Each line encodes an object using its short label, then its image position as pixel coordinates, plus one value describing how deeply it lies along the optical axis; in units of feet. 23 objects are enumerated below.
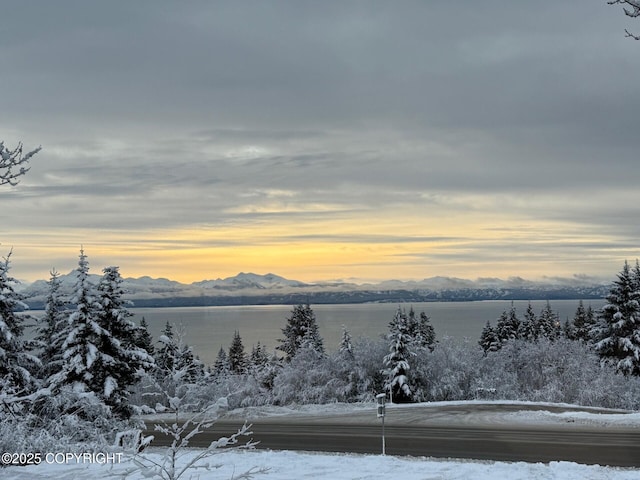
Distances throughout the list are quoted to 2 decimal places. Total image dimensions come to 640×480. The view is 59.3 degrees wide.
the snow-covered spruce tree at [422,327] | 229.31
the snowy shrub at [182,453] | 21.54
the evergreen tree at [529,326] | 217.56
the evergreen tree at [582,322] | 230.68
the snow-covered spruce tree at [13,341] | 73.31
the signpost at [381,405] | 56.24
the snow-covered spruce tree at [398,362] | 125.80
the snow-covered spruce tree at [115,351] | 78.89
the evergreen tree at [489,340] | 217.56
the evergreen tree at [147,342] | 128.75
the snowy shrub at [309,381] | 138.41
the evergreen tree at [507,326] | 221.66
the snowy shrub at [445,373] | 131.75
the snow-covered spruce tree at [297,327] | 198.39
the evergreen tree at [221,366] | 197.36
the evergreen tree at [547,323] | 228.02
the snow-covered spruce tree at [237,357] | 237.45
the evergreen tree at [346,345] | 142.61
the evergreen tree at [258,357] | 229.29
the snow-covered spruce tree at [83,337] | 76.79
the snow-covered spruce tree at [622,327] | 130.21
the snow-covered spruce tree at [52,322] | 94.73
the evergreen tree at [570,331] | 234.79
